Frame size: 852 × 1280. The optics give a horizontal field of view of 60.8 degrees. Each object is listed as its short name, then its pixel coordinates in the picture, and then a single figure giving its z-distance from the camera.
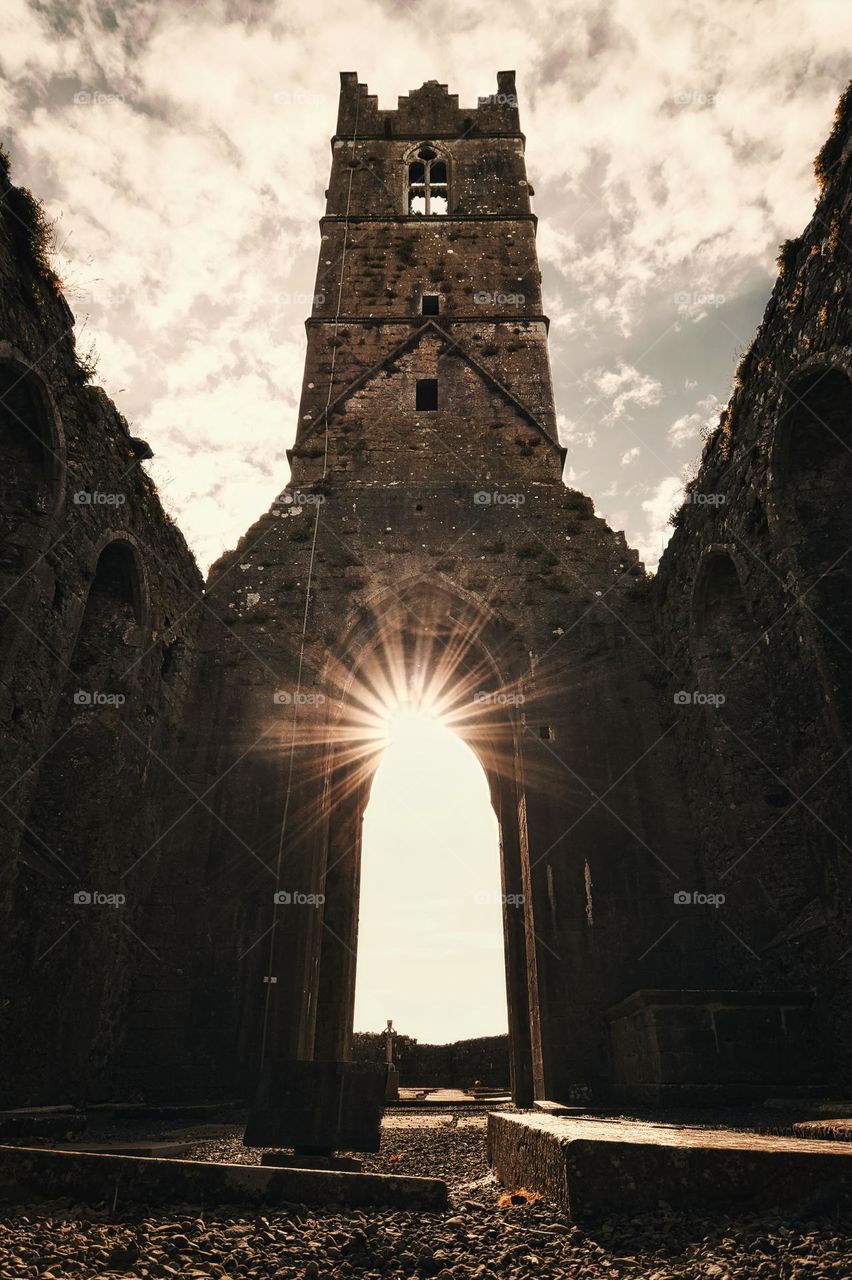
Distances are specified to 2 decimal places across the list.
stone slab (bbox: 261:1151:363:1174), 3.21
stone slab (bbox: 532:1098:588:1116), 5.31
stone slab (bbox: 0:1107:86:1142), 3.93
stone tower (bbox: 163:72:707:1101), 7.38
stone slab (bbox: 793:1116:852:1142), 2.92
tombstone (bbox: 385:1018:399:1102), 9.26
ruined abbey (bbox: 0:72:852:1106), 5.36
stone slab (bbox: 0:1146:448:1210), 2.33
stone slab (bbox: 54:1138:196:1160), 3.37
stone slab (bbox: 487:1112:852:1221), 2.06
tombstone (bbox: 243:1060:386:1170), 3.53
